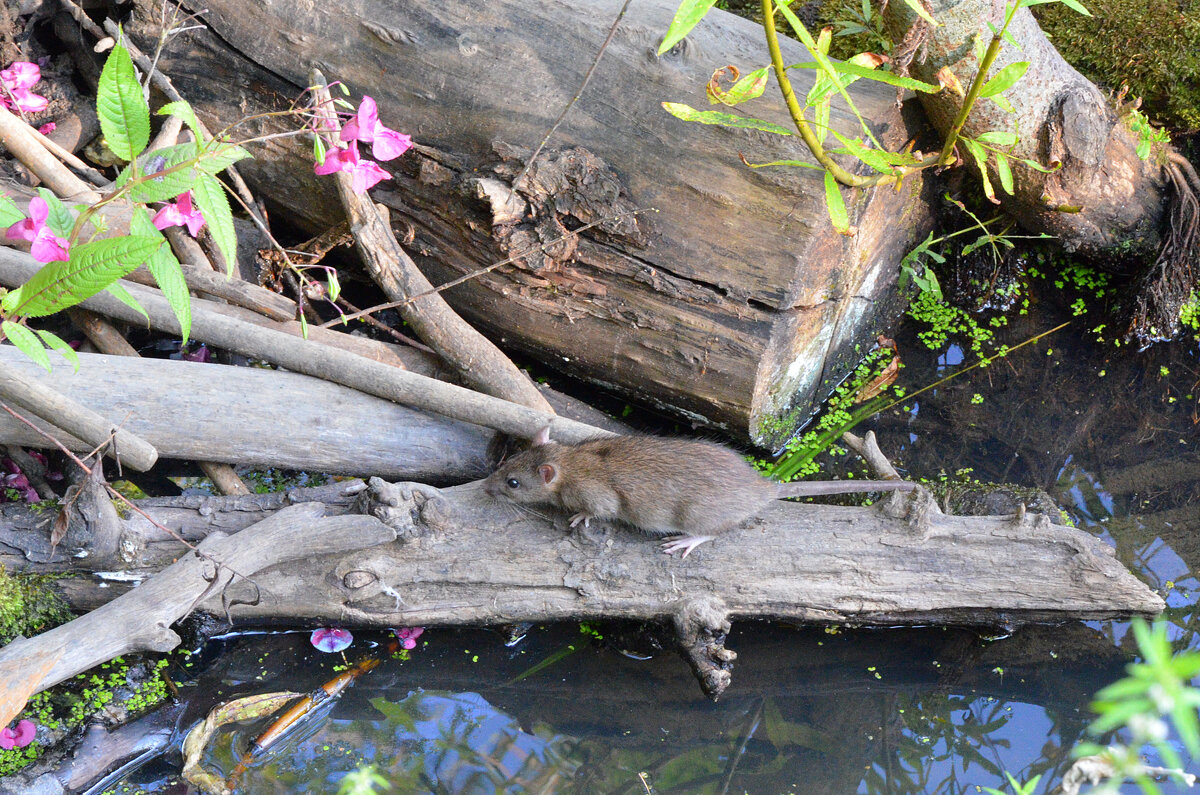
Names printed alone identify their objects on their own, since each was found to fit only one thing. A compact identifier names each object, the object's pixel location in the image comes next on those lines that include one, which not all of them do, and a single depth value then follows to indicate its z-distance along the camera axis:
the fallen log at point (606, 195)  3.83
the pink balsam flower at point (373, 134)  2.77
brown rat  3.39
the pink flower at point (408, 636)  3.64
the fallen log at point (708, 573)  3.37
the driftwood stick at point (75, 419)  3.09
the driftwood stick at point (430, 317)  4.02
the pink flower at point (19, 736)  3.20
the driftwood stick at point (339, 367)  3.79
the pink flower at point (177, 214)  2.81
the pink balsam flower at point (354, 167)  2.87
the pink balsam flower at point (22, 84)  3.92
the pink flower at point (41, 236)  2.37
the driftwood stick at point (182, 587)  3.00
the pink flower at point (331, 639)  3.62
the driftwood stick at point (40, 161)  3.94
